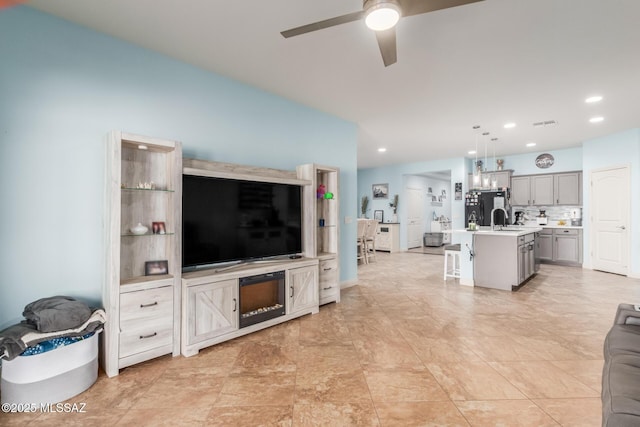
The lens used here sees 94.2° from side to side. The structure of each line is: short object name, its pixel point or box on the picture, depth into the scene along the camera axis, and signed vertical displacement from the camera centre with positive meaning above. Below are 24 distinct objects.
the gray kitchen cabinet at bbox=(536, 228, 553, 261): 7.01 -0.66
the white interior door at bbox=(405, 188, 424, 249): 9.69 -0.01
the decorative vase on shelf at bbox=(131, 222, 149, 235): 2.49 -0.13
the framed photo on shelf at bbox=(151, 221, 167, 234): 2.65 -0.12
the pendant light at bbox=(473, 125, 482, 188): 5.31 +0.69
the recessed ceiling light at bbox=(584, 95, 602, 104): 3.91 +1.57
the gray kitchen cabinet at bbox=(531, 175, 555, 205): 7.19 +0.65
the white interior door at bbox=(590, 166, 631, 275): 5.66 -0.05
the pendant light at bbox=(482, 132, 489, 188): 5.32 +0.67
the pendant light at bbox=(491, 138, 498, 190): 7.54 +0.98
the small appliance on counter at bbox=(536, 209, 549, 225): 7.35 -0.04
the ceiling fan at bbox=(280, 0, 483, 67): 1.69 +1.19
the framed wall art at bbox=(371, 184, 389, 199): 9.78 +0.83
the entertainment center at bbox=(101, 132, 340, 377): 2.31 -0.37
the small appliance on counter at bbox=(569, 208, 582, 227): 6.97 -0.01
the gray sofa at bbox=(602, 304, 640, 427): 0.98 -0.67
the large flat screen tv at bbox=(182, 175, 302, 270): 2.78 -0.05
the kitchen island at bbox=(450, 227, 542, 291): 4.57 -0.68
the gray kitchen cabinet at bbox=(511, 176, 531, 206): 7.51 +0.65
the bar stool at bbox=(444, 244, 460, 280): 5.20 -0.68
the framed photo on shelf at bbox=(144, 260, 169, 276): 2.61 -0.47
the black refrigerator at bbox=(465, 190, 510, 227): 6.80 +0.30
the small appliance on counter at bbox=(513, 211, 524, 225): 7.67 -0.04
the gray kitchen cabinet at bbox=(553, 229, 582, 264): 6.62 -0.67
